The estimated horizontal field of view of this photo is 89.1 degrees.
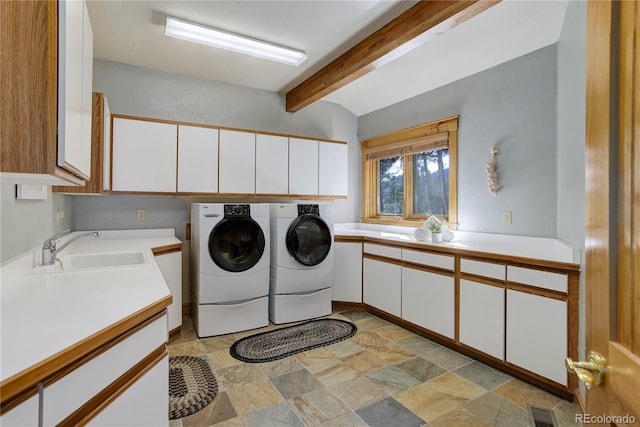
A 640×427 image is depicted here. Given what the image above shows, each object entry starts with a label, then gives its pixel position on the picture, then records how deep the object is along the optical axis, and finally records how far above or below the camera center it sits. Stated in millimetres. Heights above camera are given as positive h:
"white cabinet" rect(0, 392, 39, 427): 631 -409
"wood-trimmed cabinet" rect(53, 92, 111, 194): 2420 +478
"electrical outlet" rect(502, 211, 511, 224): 2812 -25
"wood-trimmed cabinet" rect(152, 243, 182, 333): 2779 -544
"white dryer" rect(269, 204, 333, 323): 3267 -498
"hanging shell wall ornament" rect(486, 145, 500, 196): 2898 +357
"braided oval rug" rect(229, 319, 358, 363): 2650 -1141
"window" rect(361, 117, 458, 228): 3396 +473
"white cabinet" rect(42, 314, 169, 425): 748 -451
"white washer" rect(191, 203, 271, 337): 2961 -508
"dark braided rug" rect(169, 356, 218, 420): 1950 -1158
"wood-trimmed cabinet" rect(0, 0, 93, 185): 849 +332
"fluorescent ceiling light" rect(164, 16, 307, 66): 2436 +1391
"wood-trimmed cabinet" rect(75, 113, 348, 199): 2891 +525
